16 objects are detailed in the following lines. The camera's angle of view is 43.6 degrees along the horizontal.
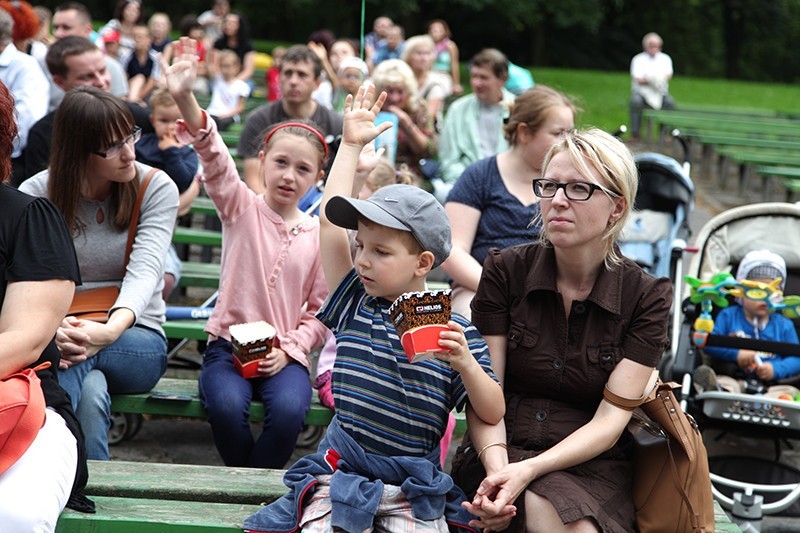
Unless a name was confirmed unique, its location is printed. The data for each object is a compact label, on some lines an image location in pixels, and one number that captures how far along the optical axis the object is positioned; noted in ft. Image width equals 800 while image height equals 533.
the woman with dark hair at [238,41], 47.32
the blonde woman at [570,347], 9.24
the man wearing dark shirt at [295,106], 21.50
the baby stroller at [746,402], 14.44
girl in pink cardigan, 12.51
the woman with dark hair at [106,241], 11.96
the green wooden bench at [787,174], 30.55
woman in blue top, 15.15
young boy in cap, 9.11
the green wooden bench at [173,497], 9.93
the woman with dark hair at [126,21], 45.37
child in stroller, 16.02
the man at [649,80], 57.93
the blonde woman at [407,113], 24.93
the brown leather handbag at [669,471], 9.30
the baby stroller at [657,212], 19.77
